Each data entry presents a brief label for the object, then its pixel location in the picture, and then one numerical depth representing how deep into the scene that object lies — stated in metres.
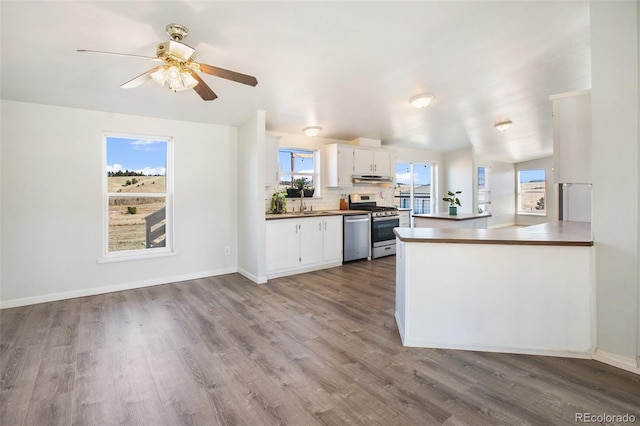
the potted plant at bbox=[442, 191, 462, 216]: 5.08
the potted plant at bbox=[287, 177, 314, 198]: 5.57
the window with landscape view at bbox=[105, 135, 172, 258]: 4.12
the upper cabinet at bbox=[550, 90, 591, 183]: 2.45
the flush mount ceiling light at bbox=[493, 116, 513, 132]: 5.21
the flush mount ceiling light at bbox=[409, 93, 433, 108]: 3.95
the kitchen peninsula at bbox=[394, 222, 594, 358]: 2.31
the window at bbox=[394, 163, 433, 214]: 7.61
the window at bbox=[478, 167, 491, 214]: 9.20
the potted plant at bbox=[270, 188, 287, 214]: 5.24
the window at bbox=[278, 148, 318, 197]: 5.59
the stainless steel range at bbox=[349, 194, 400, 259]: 5.91
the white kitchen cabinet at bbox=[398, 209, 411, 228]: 6.97
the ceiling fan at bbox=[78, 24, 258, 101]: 2.23
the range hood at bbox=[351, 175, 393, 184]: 6.08
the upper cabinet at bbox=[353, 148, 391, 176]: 6.06
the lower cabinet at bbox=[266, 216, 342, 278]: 4.62
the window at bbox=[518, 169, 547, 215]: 9.77
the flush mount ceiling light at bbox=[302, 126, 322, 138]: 5.20
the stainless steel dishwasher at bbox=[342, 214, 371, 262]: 5.51
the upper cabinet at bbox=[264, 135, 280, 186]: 4.89
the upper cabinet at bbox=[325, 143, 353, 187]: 5.81
